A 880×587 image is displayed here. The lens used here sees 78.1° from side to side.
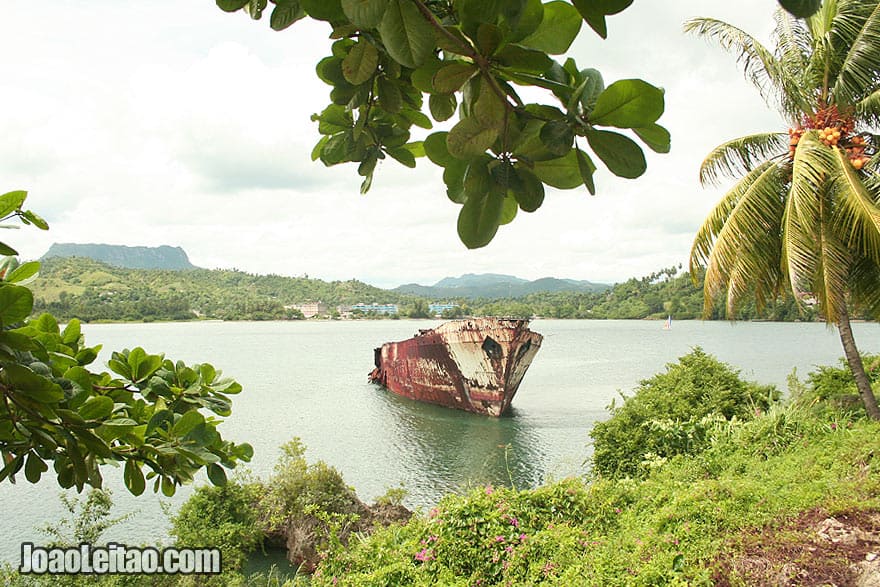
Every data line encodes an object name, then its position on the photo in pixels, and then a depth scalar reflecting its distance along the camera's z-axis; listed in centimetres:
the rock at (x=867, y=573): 342
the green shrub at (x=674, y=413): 725
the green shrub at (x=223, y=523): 669
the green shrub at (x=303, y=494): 744
